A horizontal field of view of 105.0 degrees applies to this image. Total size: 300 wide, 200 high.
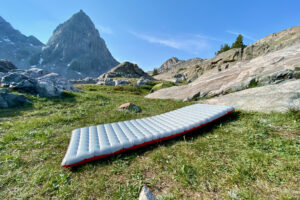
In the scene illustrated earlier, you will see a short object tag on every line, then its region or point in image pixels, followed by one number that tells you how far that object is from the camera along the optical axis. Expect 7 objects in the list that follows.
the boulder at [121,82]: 33.91
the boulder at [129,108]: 6.89
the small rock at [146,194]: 1.87
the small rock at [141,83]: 30.02
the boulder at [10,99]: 8.05
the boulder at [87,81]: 46.84
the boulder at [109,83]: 34.12
